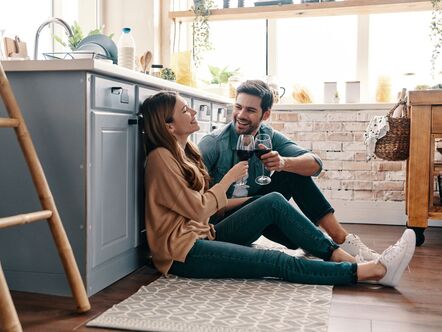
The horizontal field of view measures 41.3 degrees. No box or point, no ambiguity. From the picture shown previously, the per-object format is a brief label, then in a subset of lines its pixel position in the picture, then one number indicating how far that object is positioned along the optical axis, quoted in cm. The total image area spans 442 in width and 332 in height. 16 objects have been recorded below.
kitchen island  206
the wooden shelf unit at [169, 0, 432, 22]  411
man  271
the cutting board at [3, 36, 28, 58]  242
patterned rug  179
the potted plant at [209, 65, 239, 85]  453
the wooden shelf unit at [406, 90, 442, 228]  333
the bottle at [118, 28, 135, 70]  279
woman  224
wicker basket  345
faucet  266
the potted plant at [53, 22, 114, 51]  288
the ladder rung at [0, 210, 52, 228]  172
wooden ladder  189
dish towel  346
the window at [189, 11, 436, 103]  430
